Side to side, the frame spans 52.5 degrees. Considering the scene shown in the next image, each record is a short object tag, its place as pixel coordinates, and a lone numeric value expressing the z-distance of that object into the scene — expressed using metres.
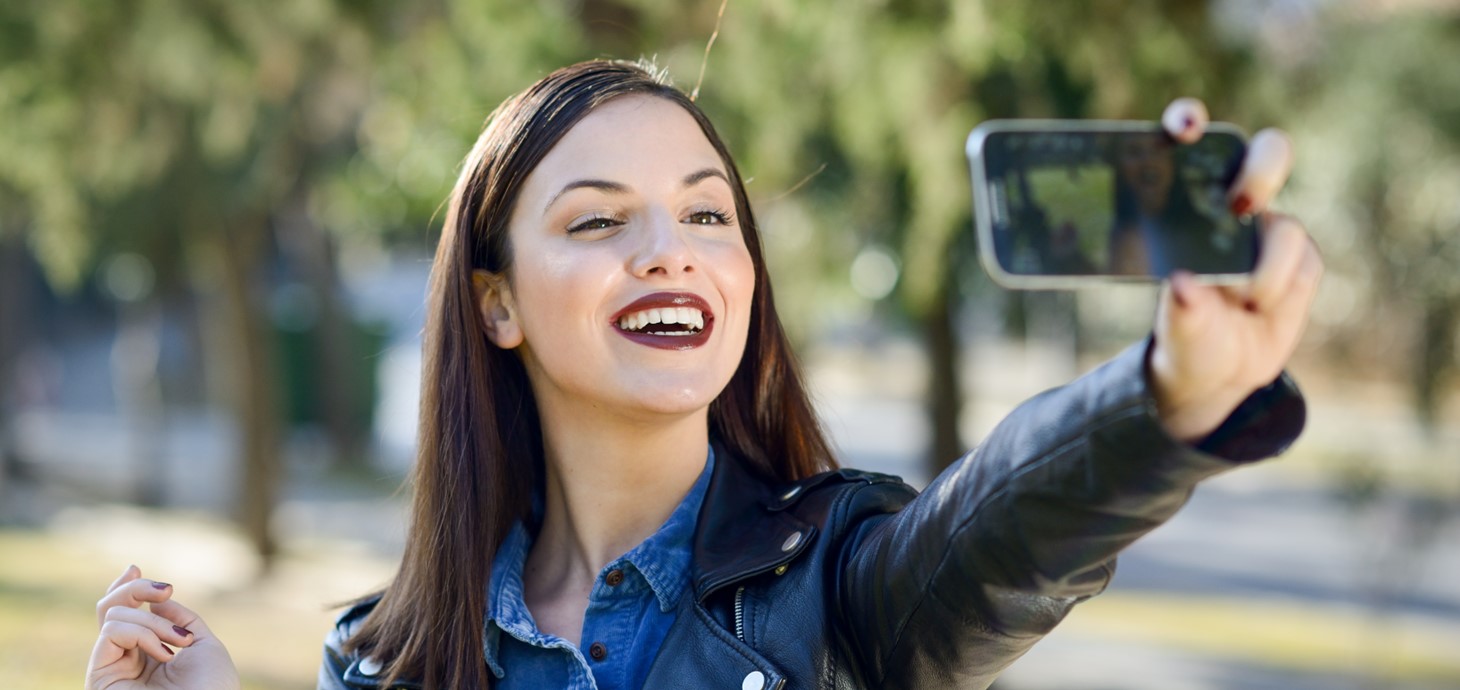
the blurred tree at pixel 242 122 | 4.90
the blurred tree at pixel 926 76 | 3.56
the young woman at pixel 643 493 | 1.35
